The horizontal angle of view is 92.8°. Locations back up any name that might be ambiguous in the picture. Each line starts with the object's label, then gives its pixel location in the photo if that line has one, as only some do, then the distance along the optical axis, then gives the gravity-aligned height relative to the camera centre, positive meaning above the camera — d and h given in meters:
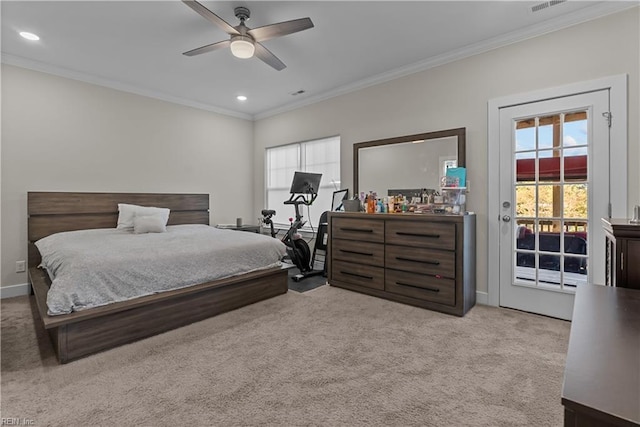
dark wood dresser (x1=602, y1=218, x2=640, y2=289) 1.45 -0.20
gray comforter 2.12 -0.41
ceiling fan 2.30 +1.46
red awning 2.65 +0.40
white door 2.57 +0.12
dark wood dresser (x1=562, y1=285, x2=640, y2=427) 0.58 -0.36
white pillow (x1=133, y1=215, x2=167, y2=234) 3.59 -0.16
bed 2.11 -0.72
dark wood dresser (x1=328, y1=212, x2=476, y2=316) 2.86 -0.48
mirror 3.33 +0.62
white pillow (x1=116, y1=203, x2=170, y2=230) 3.87 -0.02
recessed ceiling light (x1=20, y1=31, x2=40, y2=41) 2.91 +1.71
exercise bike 4.30 -0.36
